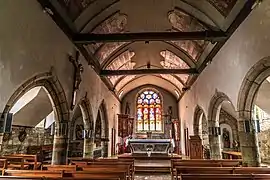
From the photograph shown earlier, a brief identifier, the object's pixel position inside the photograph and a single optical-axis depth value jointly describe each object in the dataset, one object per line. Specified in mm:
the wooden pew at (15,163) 4641
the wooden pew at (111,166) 3867
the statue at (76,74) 6566
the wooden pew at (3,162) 4035
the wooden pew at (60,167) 3896
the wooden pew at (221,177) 2645
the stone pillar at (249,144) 5316
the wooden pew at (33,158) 4926
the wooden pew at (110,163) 4688
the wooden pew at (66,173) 2998
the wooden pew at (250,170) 3604
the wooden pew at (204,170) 3549
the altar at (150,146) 9891
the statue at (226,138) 11727
